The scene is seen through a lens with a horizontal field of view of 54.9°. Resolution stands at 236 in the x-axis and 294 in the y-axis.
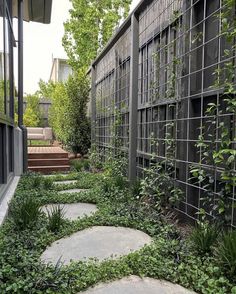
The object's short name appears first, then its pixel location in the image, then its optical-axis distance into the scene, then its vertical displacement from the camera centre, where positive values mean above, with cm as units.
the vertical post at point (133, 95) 349 +65
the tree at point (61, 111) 758 +95
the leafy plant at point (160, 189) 244 -58
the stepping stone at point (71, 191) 365 -90
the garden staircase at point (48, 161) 577 -66
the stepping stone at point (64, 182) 428 -90
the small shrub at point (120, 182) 340 -69
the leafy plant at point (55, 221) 218 -82
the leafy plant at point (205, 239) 168 -76
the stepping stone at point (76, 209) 266 -92
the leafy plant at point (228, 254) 143 -75
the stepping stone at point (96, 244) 177 -92
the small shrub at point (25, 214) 219 -78
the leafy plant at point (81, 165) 566 -73
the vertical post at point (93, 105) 648 +91
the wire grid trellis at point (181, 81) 210 +63
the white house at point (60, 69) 2260 +681
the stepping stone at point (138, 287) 136 -93
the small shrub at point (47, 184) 377 -81
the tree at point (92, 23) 953 +484
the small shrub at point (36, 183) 379 -79
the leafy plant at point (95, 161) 564 -61
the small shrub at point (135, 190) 305 -71
